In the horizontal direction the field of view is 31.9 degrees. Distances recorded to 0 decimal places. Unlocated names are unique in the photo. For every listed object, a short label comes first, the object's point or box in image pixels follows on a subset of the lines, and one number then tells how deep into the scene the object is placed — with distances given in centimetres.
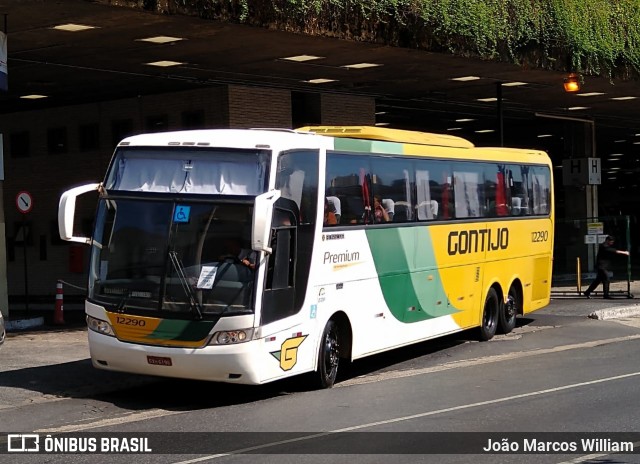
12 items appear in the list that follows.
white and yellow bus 1302
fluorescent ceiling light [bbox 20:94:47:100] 2866
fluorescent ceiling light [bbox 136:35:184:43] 1998
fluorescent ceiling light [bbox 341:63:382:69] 2394
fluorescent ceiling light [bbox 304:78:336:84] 2648
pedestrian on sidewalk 2800
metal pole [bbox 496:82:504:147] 2766
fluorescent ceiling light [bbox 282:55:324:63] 2261
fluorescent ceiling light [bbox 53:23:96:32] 1866
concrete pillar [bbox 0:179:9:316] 2253
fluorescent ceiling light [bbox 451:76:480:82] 2681
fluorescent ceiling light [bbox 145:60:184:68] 2314
